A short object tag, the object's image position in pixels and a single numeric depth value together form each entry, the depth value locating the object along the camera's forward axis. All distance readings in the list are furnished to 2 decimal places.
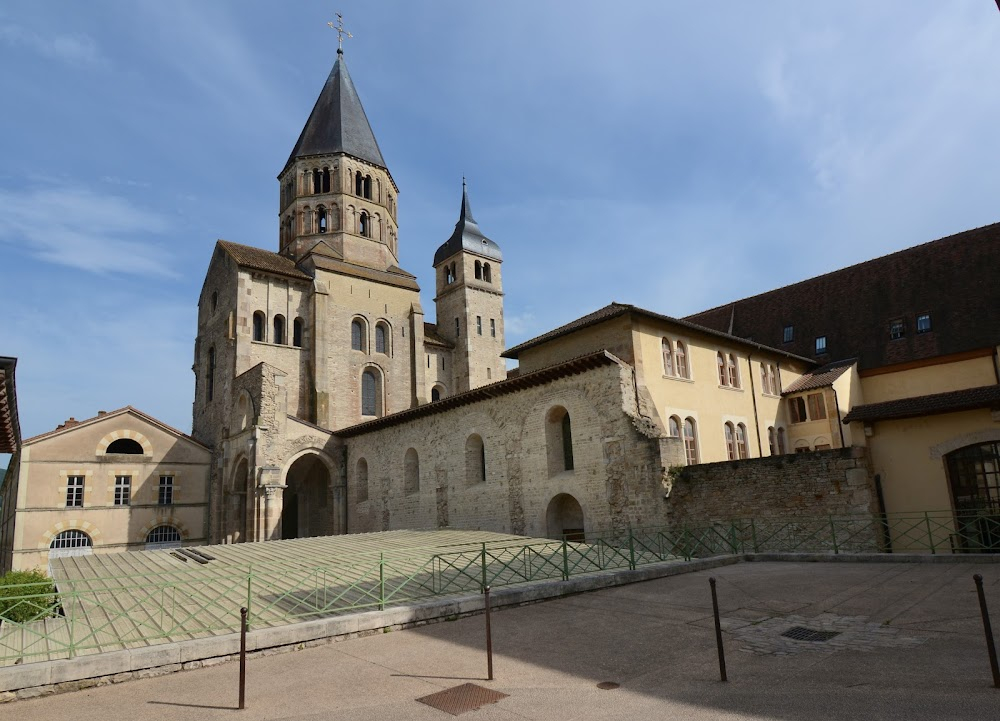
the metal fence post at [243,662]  5.97
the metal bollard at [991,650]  5.21
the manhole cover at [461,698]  5.72
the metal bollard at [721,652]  6.03
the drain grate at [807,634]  7.30
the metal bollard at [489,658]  6.52
